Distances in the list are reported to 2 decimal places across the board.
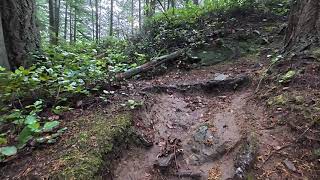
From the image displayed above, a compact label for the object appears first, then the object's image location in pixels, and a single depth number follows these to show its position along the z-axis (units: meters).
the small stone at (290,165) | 1.63
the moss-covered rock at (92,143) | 1.47
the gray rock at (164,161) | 1.86
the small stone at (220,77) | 3.13
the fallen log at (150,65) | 3.03
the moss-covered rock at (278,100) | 2.16
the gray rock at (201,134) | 2.13
